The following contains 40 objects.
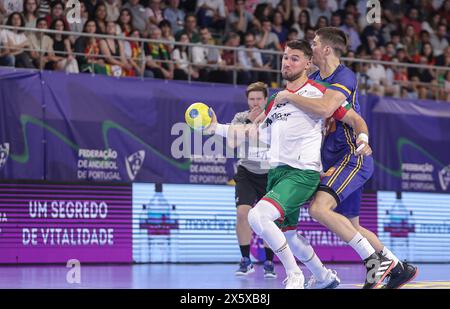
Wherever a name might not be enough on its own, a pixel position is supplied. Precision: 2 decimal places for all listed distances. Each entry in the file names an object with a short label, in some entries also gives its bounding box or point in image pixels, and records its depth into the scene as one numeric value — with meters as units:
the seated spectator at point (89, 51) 14.32
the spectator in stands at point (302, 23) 17.91
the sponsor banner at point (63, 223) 13.16
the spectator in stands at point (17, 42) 13.73
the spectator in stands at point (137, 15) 16.06
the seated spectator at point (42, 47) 13.93
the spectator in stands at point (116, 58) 14.68
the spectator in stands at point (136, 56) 14.73
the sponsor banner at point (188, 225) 14.23
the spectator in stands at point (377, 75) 17.14
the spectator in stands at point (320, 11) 18.64
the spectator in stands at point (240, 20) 17.41
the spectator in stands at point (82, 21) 14.70
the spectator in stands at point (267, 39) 17.08
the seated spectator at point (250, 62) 15.95
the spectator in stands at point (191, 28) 16.47
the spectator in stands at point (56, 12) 14.48
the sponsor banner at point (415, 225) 16.02
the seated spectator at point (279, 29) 17.67
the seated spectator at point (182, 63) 15.41
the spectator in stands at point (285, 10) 18.11
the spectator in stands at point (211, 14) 17.22
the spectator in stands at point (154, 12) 16.34
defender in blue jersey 7.90
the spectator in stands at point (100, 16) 15.07
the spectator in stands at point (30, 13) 14.33
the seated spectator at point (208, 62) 15.62
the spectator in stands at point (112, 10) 15.60
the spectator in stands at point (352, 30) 18.50
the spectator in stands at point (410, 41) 19.12
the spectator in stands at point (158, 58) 15.18
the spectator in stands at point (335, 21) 18.41
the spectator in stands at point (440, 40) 19.64
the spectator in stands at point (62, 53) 14.16
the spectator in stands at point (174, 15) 16.70
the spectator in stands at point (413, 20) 19.94
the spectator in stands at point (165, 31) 15.84
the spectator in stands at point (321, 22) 18.17
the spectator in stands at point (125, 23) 15.47
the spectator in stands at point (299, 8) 18.26
